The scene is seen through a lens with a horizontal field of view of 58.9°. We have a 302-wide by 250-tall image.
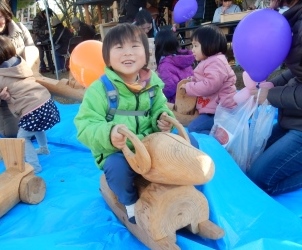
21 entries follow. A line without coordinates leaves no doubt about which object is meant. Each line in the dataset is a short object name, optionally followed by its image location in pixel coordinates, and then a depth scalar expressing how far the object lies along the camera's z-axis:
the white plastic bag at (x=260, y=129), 1.27
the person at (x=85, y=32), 5.56
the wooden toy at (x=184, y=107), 1.78
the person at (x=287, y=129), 1.10
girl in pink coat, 1.63
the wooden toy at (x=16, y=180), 1.25
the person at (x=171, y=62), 2.01
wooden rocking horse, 0.81
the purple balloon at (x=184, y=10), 3.43
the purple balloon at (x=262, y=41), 1.08
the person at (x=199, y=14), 4.70
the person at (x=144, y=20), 2.96
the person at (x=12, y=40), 1.81
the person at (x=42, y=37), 5.55
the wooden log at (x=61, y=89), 2.06
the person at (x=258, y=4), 4.11
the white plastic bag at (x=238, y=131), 1.30
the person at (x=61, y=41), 5.54
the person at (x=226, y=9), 4.31
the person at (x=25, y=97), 1.53
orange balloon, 1.57
